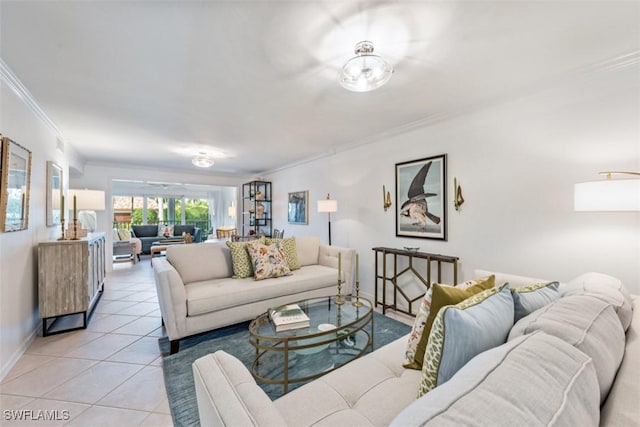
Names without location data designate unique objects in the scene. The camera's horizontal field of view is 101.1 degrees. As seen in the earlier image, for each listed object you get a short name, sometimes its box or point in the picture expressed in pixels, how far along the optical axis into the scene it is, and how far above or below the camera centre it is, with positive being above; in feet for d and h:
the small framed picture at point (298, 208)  16.96 +0.65
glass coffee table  5.64 -2.80
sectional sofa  1.63 -1.23
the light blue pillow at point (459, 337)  2.77 -1.33
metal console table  8.82 -2.10
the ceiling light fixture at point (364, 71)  5.32 +3.05
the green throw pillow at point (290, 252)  11.04 -1.49
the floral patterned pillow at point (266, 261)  9.60 -1.63
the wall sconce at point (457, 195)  8.89 +0.71
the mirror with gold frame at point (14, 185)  6.51 +0.92
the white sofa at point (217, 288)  7.55 -2.34
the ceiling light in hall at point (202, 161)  14.15 +3.12
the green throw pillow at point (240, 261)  9.77 -1.62
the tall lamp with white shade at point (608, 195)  4.70 +0.37
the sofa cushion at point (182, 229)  28.22 -1.19
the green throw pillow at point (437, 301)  3.83 -1.24
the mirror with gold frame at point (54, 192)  10.15 +1.13
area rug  5.50 -3.89
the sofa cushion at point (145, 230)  26.68 -1.20
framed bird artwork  9.44 +0.69
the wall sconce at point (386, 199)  11.27 +0.75
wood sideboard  8.64 -2.07
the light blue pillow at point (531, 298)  3.60 -1.19
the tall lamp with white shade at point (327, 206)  12.73 +0.55
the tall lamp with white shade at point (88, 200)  11.65 +0.86
